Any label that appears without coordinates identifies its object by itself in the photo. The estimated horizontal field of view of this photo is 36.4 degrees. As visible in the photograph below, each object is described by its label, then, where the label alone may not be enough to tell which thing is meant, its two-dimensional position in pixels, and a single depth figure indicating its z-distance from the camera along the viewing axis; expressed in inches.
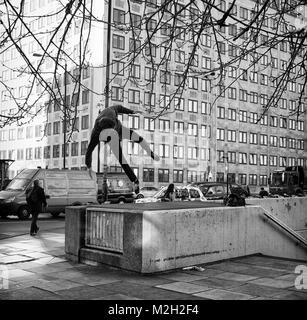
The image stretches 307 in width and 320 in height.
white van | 864.3
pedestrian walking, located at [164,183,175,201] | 851.5
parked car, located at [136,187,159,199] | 1733.3
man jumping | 299.2
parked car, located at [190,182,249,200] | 1061.8
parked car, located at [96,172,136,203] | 1176.2
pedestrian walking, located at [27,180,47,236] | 605.3
